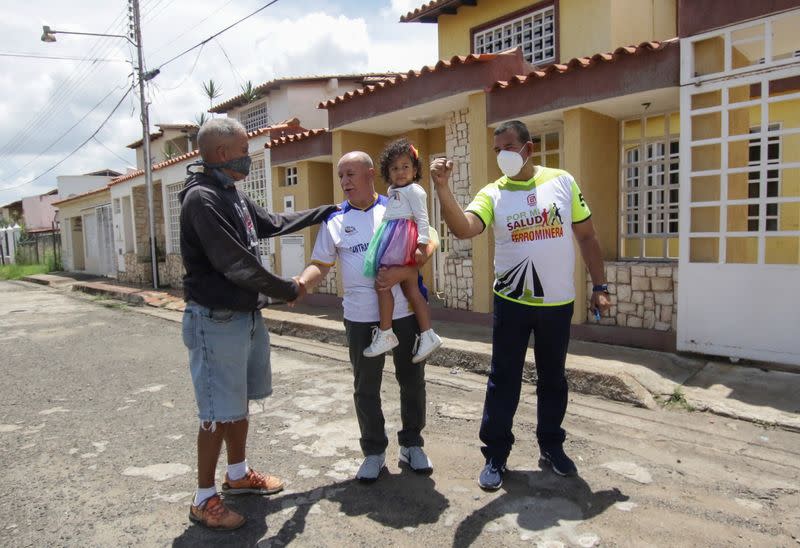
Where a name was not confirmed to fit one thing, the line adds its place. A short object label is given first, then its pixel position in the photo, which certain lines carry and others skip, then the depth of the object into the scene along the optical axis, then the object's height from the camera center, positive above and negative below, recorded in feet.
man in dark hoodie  8.61 -0.88
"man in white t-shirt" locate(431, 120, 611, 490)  9.77 -0.77
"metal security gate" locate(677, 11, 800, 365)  16.31 +0.64
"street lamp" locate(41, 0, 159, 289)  50.55 +12.34
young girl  9.74 +0.04
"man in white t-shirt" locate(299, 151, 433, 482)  10.11 -1.27
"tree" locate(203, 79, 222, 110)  74.84 +19.27
